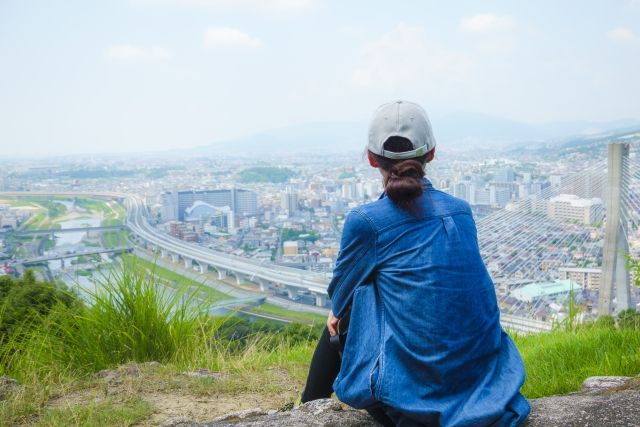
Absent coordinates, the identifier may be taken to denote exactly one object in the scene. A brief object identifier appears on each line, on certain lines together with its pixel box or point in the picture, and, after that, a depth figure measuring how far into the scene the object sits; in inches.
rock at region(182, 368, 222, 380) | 95.8
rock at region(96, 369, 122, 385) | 91.9
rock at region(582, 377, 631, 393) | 74.8
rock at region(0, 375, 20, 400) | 82.7
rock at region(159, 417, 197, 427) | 65.6
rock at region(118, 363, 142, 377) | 94.7
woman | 50.9
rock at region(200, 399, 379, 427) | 58.5
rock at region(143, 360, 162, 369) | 99.0
